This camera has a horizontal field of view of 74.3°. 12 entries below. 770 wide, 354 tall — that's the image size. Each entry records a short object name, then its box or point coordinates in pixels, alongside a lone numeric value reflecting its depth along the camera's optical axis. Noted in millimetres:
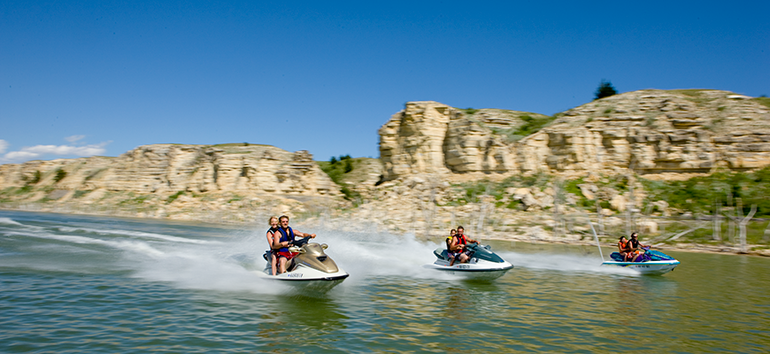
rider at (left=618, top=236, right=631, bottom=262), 20041
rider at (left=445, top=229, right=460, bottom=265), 16750
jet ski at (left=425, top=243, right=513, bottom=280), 15812
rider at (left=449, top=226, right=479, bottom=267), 16453
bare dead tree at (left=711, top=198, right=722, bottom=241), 33031
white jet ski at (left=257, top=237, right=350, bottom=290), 11680
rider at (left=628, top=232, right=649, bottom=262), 19822
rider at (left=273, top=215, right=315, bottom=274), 12219
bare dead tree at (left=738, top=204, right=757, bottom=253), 30375
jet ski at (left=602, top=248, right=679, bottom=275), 18938
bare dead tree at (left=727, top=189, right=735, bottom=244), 32688
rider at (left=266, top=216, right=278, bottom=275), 12336
